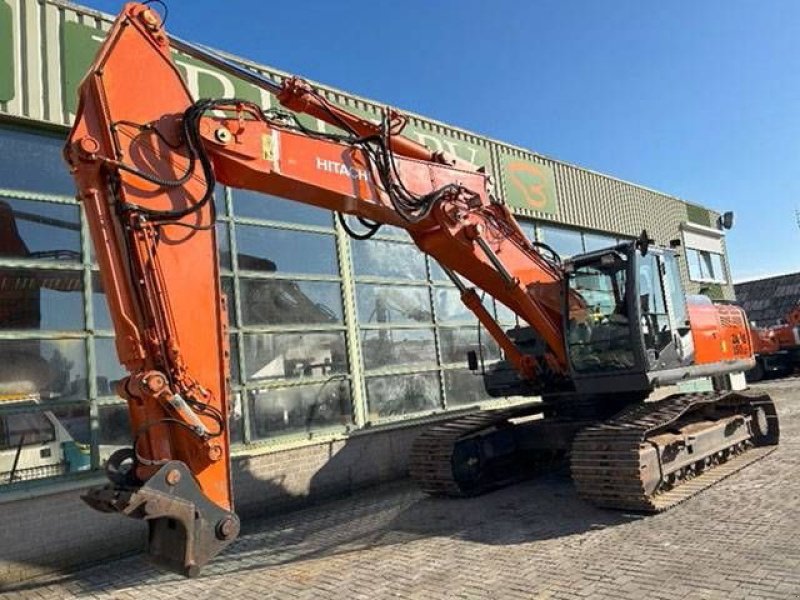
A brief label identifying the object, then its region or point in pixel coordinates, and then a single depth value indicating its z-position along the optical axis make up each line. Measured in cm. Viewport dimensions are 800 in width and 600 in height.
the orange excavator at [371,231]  424
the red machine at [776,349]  2525
